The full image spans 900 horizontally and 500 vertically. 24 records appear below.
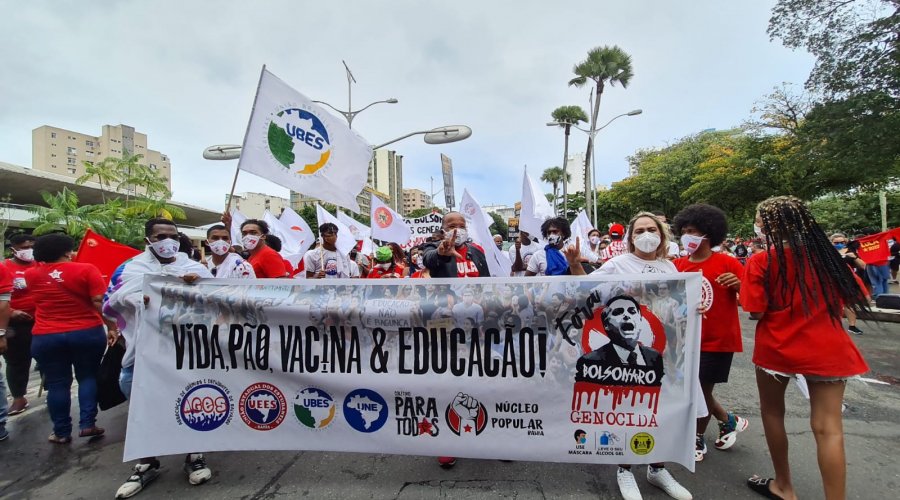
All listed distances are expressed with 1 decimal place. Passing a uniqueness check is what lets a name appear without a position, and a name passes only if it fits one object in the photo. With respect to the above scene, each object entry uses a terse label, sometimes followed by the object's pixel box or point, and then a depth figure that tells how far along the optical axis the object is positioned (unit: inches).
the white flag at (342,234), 331.9
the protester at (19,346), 171.9
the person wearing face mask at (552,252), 191.3
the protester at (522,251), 267.1
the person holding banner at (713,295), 111.7
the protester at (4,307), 145.1
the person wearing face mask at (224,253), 165.8
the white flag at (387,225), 342.6
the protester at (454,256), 129.6
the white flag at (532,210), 279.4
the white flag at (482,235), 241.0
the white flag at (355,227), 426.6
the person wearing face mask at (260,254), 175.5
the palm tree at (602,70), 1059.9
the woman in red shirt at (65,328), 135.3
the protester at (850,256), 276.7
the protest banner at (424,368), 101.8
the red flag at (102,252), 184.7
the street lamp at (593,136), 1045.8
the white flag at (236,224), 344.2
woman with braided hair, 89.9
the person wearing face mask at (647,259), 104.6
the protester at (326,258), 238.1
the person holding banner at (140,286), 115.3
